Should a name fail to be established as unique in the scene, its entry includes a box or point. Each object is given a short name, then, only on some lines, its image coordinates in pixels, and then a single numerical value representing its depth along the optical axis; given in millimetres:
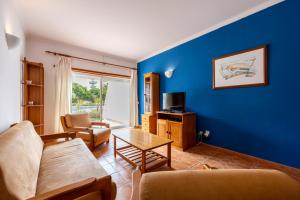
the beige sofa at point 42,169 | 737
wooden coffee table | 1770
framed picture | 2031
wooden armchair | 2502
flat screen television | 2895
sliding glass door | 3686
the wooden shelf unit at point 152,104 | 3723
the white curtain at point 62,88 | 3132
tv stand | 2584
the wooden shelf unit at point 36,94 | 2654
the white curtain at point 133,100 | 4551
